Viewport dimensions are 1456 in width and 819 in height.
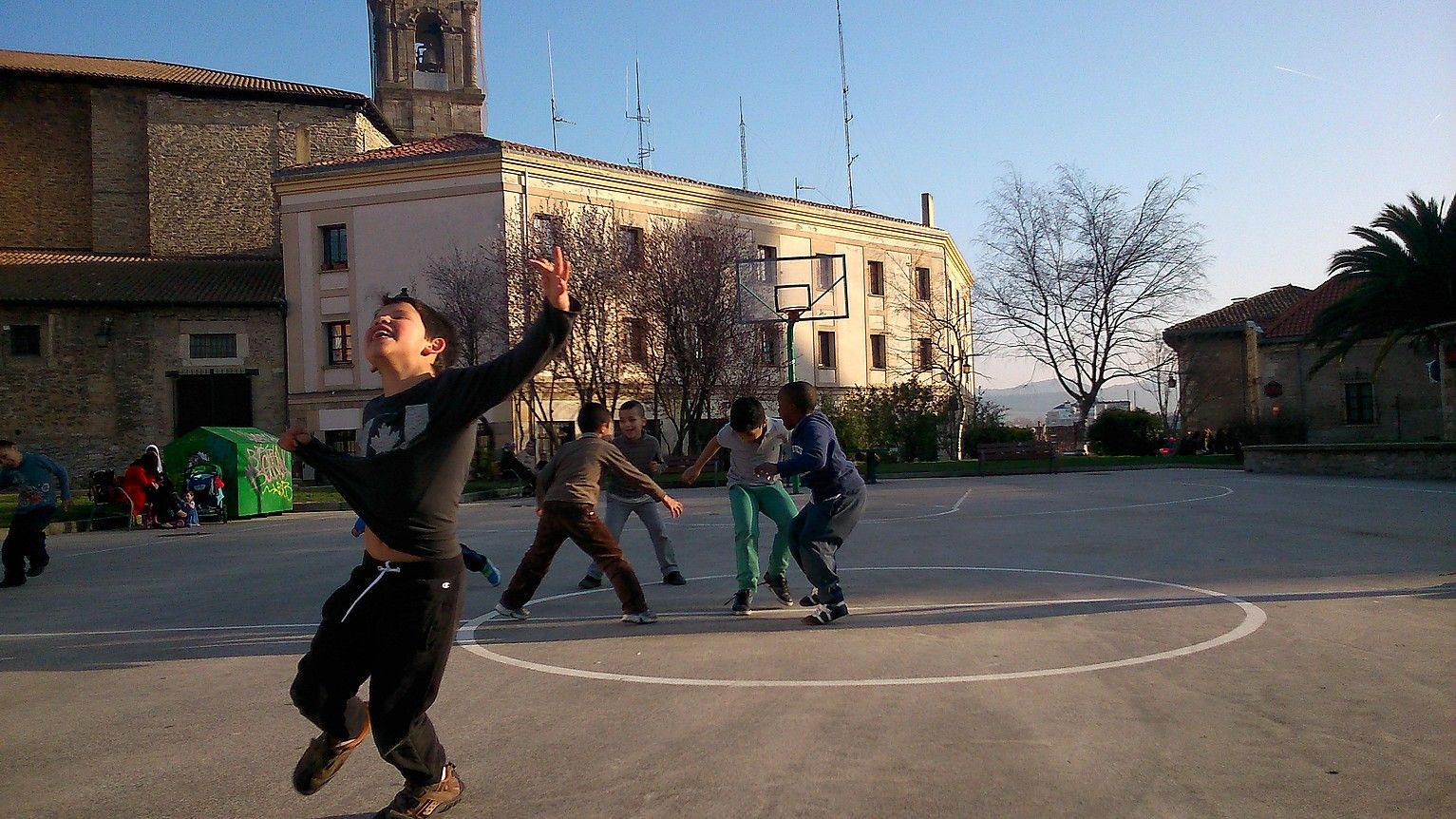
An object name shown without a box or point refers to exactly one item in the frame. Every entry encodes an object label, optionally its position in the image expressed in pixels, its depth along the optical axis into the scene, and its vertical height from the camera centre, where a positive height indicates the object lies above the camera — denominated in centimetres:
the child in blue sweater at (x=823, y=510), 838 -47
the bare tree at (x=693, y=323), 4188 +451
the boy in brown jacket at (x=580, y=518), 868 -47
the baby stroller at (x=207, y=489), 2639 -44
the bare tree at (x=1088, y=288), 4744 +602
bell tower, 6512 +2211
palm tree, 3369 +397
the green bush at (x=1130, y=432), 4725 +2
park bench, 3769 -45
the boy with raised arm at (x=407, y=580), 409 -42
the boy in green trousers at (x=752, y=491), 915 -35
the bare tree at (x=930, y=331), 5475 +539
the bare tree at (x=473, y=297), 4128 +572
